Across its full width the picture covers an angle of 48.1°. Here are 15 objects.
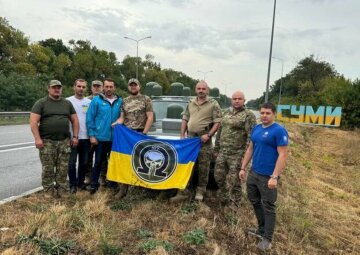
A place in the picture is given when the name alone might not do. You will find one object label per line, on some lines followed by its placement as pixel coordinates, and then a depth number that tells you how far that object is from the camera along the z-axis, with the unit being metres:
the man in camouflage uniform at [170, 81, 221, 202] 6.35
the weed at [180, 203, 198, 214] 6.11
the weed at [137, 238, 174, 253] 4.64
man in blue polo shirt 4.98
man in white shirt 6.69
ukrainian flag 6.49
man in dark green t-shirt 6.16
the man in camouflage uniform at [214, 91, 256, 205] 6.08
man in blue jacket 6.63
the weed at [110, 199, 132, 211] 6.11
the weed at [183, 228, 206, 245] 5.00
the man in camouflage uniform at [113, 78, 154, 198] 6.67
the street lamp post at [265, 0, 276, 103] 24.08
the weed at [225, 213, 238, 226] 5.87
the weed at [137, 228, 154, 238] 5.09
